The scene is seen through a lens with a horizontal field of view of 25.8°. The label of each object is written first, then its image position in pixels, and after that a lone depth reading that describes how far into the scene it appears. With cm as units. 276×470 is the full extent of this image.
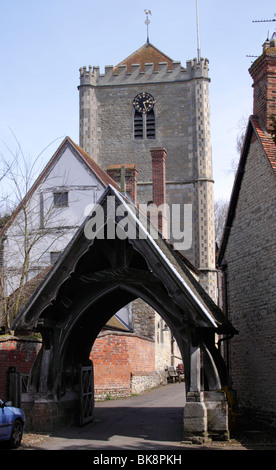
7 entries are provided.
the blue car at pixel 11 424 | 1052
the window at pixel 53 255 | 2738
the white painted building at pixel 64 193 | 2759
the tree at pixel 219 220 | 5054
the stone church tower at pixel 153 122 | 4406
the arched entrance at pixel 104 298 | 1186
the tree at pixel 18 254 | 1948
